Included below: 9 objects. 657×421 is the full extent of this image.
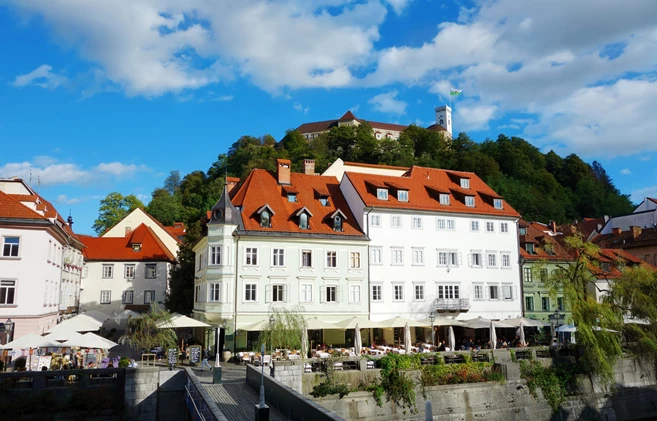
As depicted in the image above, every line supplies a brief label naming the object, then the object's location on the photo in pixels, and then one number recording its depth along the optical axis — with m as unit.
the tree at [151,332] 32.78
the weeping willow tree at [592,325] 31.59
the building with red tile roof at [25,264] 32.72
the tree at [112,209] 77.94
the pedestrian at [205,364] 30.81
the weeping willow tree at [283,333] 31.75
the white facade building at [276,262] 36.41
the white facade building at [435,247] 40.62
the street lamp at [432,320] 35.54
